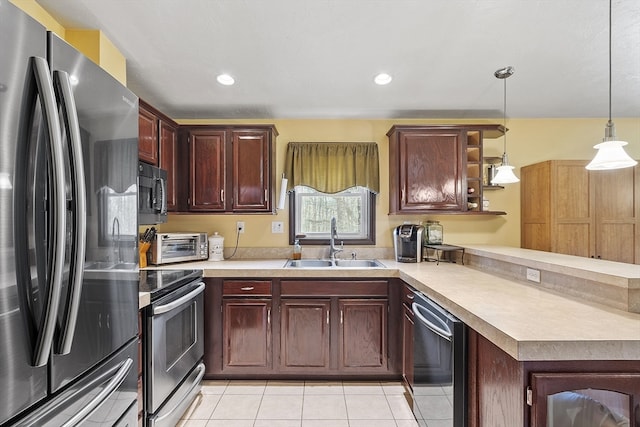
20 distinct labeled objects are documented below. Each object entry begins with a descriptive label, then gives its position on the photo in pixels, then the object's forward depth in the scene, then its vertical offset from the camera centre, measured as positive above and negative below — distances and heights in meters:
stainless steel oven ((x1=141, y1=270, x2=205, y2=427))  1.71 -0.80
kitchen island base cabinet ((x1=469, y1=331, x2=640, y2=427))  1.02 -0.57
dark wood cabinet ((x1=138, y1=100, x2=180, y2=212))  2.31 +0.58
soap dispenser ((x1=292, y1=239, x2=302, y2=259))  3.06 -0.35
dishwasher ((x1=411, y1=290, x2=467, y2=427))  1.43 -0.77
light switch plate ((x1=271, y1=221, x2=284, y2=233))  3.20 -0.12
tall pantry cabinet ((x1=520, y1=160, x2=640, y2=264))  2.81 +0.03
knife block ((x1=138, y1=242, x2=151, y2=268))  2.55 -0.30
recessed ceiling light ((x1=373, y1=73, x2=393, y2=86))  2.32 +1.03
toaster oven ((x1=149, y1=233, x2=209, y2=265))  2.61 -0.28
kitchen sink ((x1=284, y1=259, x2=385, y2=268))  2.98 -0.45
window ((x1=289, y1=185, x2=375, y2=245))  3.22 +0.03
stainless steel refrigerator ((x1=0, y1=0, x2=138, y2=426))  0.74 -0.04
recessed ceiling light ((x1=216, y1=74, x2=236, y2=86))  2.35 +1.04
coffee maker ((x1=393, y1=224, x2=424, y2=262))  2.78 -0.24
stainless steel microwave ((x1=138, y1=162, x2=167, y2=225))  2.15 +0.15
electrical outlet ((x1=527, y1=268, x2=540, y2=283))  1.87 -0.36
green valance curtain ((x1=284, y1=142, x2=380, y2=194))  3.14 +0.49
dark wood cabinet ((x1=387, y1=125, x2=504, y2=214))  2.88 +0.44
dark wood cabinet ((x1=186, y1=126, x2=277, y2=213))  2.86 +0.43
